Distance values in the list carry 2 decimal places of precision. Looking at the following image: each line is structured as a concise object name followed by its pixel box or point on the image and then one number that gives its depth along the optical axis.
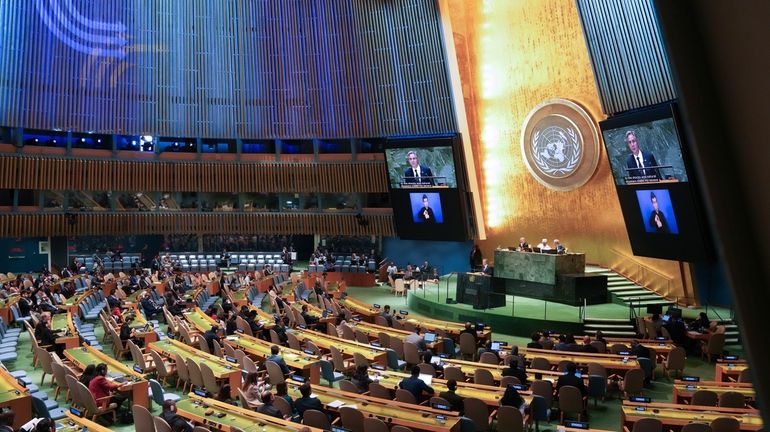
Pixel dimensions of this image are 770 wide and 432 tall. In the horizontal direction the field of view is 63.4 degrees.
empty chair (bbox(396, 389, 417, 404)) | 7.95
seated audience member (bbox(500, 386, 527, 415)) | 7.72
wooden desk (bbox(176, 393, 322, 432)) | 6.71
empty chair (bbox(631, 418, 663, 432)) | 6.69
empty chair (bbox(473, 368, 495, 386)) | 9.10
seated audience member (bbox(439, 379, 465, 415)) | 7.75
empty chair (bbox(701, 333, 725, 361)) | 12.42
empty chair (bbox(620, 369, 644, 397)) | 9.52
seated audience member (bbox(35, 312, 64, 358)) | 11.48
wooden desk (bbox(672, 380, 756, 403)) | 8.23
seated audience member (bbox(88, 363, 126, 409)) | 8.50
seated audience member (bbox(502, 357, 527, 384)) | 9.00
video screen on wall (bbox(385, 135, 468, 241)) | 22.50
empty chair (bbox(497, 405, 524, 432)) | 7.22
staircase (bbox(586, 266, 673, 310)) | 17.00
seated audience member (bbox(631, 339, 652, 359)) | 10.73
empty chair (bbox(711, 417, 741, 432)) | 6.37
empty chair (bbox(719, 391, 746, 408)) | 7.74
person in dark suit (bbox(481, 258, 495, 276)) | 18.80
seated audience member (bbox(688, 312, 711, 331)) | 13.12
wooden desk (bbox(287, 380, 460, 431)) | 6.89
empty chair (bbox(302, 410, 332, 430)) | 6.94
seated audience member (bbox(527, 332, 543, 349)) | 12.16
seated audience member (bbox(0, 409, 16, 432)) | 6.30
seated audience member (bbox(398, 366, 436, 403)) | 8.25
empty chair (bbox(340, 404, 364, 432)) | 7.10
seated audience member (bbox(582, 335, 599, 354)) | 11.29
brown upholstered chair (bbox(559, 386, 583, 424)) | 8.40
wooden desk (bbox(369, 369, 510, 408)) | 8.15
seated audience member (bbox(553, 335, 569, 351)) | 11.43
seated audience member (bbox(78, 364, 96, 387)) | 8.66
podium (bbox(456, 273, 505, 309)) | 16.98
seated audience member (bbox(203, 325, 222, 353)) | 11.98
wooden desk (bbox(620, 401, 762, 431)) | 6.91
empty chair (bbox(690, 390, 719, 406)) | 7.91
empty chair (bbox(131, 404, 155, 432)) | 6.75
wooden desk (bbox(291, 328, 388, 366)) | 11.02
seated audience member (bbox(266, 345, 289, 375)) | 9.64
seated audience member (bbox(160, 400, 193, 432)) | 6.45
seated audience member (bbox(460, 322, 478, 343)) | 12.68
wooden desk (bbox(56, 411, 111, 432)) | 6.66
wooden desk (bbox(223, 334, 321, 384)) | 10.13
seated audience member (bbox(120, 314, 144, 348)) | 12.34
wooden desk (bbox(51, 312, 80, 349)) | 11.70
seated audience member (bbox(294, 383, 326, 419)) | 7.42
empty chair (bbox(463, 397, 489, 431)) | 7.71
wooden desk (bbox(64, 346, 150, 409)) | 8.80
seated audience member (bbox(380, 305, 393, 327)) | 14.70
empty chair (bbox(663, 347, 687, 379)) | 10.92
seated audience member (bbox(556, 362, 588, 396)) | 8.76
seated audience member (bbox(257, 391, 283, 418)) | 7.36
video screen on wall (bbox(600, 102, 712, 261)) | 14.68
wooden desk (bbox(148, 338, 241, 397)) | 9.42
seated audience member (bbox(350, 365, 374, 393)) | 8.72
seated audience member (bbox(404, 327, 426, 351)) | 11.76
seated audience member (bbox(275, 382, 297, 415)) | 7.69
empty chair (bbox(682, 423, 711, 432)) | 6.38
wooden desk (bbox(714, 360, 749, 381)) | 9.59
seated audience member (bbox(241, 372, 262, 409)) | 8.48
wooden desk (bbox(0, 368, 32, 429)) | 7.49
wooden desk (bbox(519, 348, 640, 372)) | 10.12
